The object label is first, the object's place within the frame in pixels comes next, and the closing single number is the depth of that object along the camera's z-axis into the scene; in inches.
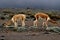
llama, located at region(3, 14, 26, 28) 957.2
